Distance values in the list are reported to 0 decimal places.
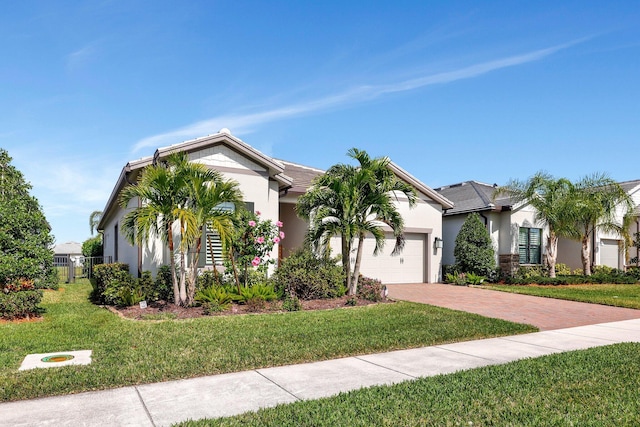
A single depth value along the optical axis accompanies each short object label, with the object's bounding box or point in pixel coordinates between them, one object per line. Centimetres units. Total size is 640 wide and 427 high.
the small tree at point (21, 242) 1009
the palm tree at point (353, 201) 1241
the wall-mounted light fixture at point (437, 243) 1936
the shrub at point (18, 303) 927
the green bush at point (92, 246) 3127
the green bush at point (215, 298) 1059
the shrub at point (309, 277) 1218
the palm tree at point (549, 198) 1922
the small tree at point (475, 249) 1903
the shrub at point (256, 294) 1120
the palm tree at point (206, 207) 1062
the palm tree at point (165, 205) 1023
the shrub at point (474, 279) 1855
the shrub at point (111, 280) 1128
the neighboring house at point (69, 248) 5375
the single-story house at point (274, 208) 1287
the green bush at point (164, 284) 1145
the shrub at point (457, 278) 1855
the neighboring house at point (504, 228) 1992
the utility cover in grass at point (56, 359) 582
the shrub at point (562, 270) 2118
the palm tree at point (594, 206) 1941
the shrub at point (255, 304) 1071
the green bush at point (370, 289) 1252
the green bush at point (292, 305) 1083
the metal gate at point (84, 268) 1997
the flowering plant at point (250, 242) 1204
